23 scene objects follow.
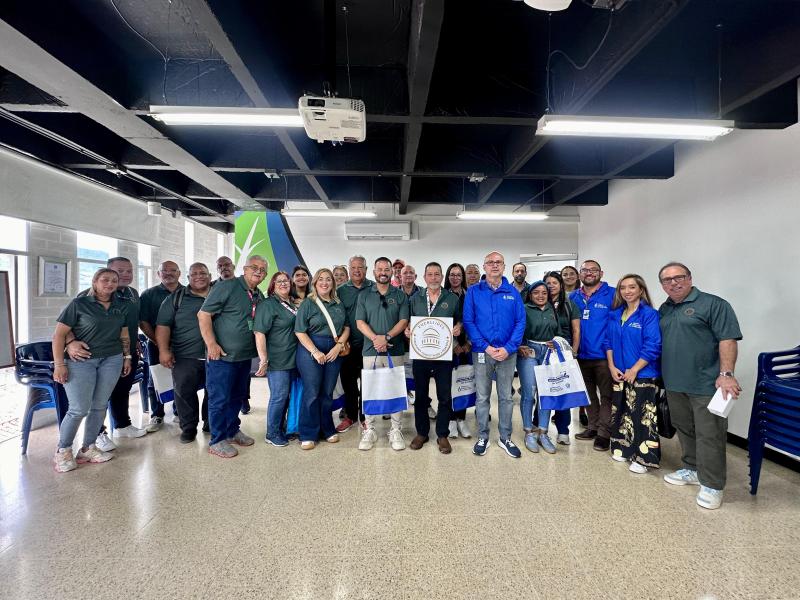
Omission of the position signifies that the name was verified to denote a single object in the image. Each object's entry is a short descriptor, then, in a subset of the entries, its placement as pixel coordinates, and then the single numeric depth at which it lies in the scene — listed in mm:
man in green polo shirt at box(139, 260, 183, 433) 3633
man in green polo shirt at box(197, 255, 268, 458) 3139
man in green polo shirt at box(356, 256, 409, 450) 3264
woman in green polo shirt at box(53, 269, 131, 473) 2857
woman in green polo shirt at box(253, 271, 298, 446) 3219
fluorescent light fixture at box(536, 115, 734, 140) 2742
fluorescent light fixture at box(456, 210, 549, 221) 5974
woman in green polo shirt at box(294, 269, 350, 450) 3233
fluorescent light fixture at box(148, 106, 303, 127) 2631
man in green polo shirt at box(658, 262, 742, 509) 2408
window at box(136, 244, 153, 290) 6445
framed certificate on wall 4516
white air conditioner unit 7156
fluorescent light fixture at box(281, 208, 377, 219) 5750
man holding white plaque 3137
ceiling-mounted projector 2383
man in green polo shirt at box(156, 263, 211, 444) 3451
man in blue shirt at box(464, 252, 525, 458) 3074
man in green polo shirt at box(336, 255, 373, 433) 3699
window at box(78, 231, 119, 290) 5166
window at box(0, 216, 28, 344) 4145
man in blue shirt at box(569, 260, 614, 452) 3410
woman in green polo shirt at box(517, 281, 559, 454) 3240
